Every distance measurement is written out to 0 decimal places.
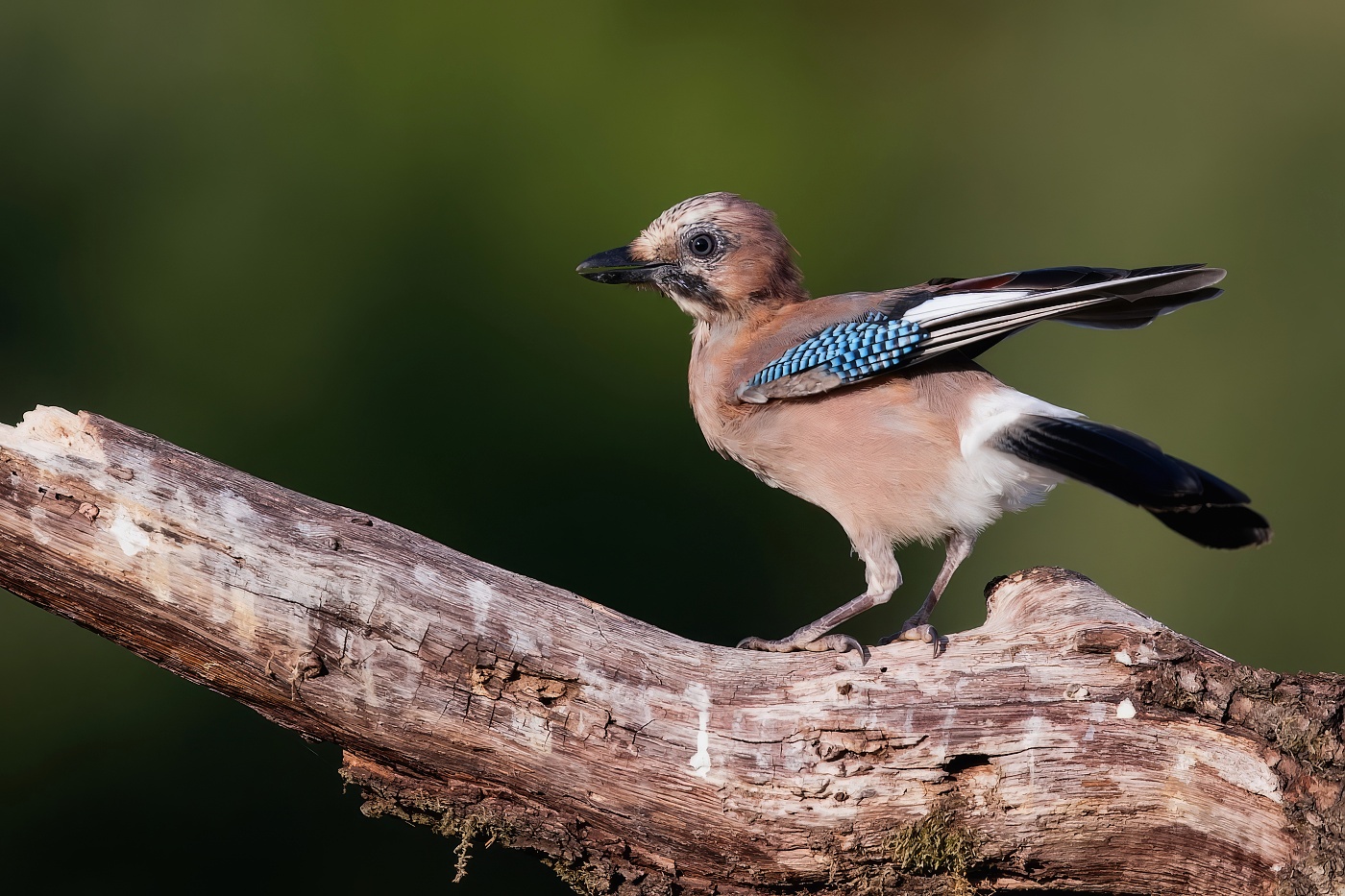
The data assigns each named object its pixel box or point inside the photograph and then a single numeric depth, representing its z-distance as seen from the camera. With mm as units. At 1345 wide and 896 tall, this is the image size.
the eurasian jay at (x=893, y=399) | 6457
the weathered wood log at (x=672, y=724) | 5203
